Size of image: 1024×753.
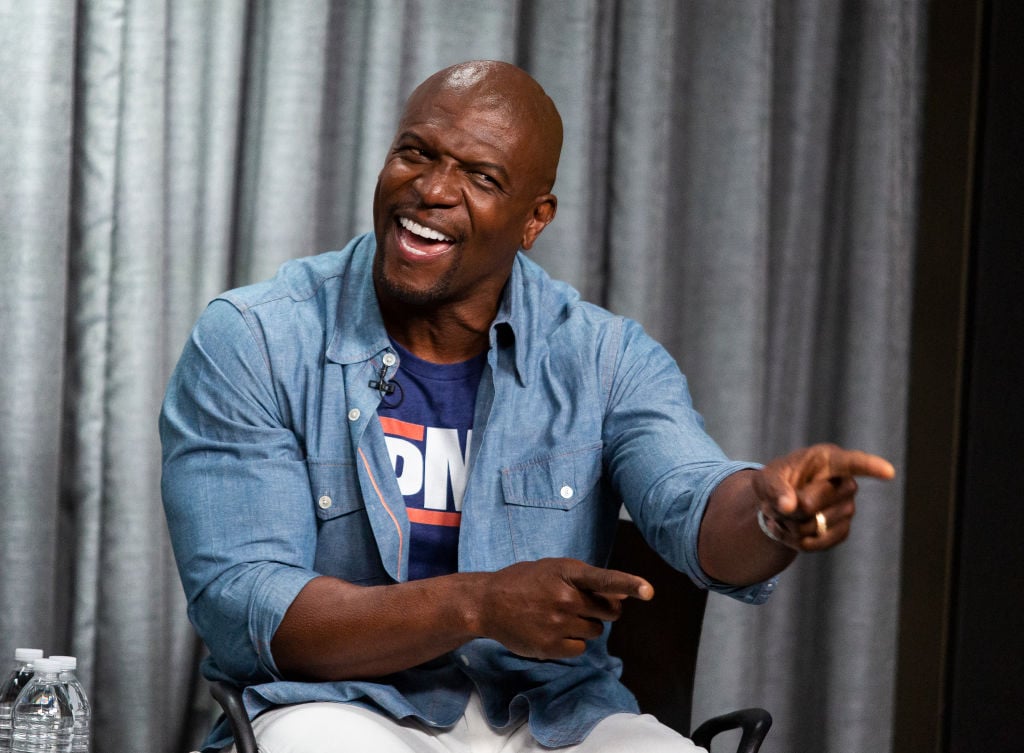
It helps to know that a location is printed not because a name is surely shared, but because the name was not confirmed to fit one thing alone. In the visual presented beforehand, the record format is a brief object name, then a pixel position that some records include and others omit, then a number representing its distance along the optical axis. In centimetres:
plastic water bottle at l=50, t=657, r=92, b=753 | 570
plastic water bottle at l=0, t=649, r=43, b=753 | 571
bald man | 527
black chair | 549
